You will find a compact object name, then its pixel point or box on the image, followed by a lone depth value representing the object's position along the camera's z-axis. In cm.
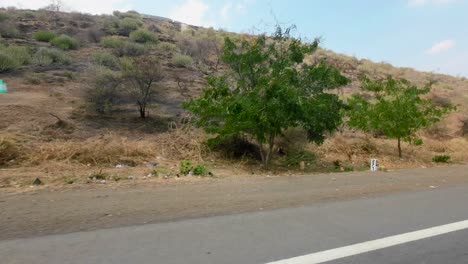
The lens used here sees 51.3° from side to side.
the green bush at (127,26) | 3826
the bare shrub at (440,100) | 3793
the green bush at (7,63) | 2414
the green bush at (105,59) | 2694
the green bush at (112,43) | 3197
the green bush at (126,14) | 4688
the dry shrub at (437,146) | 2313
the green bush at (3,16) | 3431
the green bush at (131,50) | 3080
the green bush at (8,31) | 3159
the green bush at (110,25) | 3788
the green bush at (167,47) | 3425
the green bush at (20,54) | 2568
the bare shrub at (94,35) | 3487
